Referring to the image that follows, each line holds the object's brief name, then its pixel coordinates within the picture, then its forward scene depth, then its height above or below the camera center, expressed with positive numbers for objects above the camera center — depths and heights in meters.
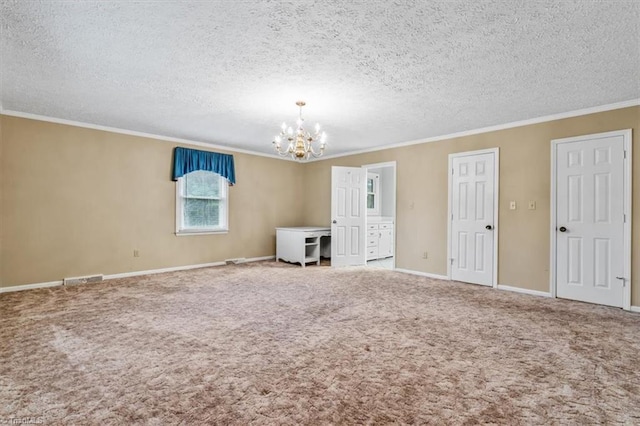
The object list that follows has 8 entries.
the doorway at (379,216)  7.52 -0.13
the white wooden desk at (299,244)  6.52 -0.71
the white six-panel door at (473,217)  4.90 -0.08
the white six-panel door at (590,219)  3.83 -0.08
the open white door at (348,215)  6.56 -0.08
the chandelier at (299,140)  3.88 +0.88
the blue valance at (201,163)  5.84 +0.93
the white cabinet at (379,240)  7.58 -0.72
